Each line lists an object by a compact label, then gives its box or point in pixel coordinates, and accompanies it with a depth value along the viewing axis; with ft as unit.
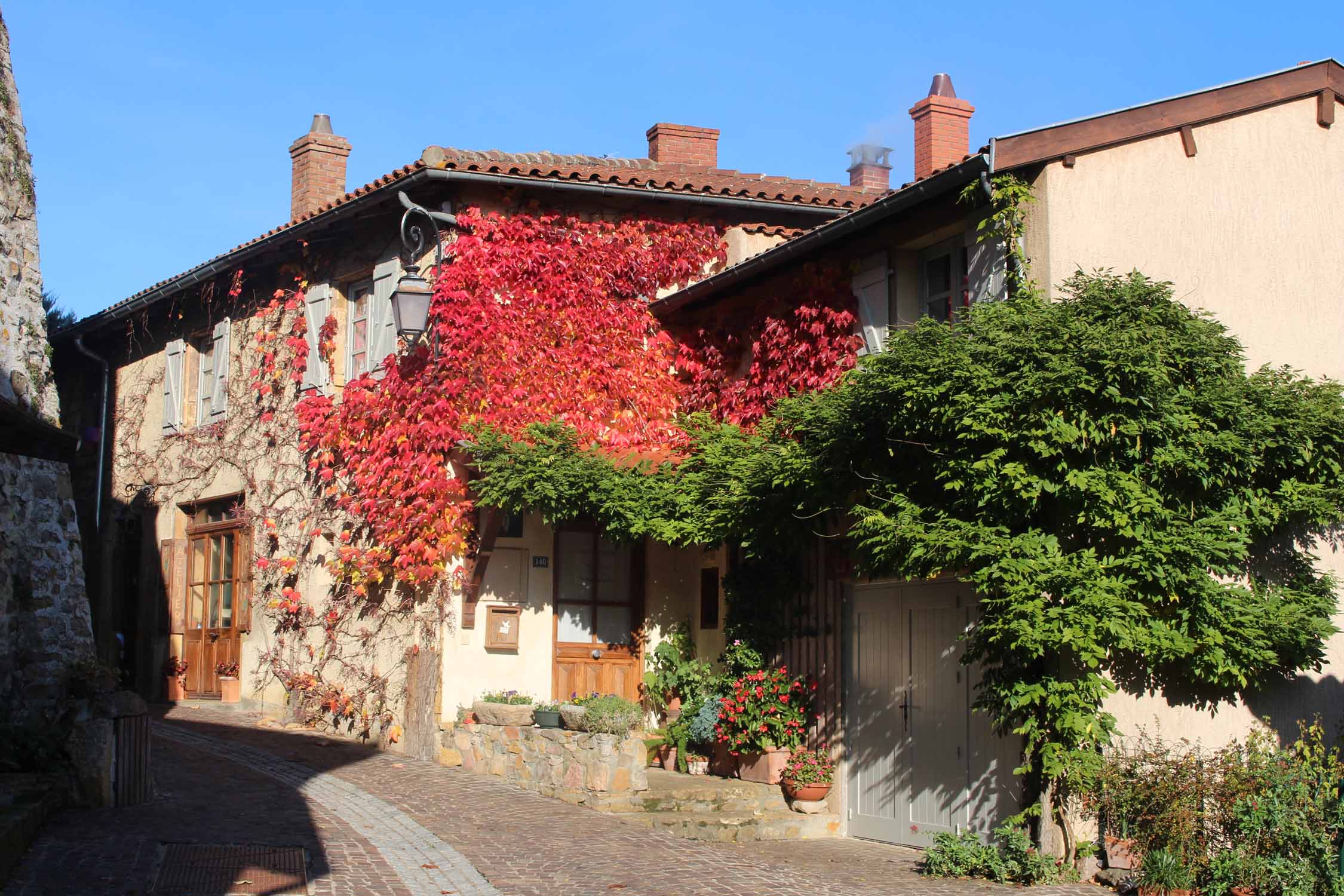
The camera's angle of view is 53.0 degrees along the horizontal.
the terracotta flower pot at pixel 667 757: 40.81
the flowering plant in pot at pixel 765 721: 37.53
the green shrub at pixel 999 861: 28.09
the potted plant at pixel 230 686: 51.55
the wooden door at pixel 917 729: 31.86
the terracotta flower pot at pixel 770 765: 37.45
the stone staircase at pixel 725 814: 34.58
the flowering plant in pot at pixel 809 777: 36.50
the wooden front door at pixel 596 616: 44.45
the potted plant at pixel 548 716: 38.27
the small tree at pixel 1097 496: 26.99
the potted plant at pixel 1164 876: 26.18
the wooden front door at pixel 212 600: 52.65
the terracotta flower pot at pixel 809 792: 36.45
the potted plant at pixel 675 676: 41.91
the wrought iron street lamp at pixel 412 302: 41.27
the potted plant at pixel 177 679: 55.21
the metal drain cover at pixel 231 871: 24.73
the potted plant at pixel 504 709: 39.37
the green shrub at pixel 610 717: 35.88
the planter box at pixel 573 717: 36.55
